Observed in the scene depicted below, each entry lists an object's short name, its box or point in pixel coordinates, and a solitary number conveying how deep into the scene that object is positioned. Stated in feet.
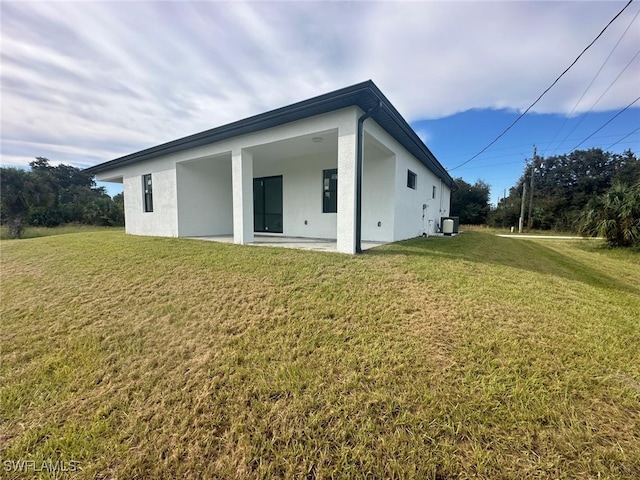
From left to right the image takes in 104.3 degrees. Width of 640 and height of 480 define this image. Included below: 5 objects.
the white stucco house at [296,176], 17.54
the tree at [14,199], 44.21
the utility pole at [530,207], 76.35
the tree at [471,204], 95.40
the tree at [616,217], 28.94
